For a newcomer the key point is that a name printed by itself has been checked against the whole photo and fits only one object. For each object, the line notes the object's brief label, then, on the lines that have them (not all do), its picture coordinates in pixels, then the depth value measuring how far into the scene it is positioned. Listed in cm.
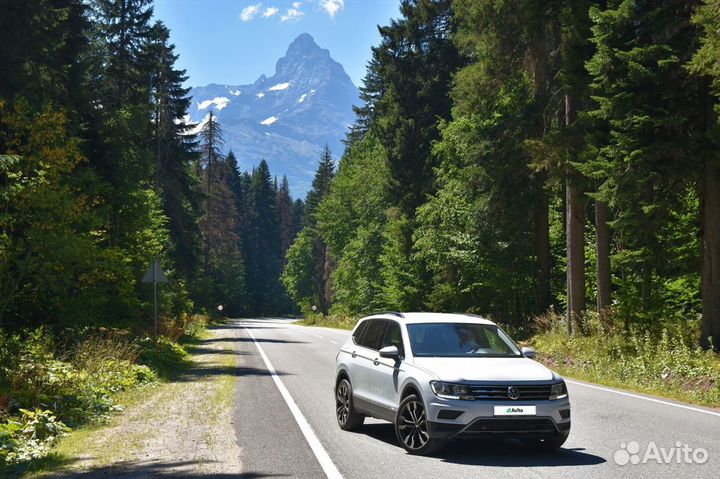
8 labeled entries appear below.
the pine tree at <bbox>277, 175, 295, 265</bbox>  15125
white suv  862
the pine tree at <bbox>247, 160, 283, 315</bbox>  13138
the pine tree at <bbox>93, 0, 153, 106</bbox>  3988
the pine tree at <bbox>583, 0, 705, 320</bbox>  1711
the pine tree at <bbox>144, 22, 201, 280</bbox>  4800
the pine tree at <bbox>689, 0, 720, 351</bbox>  1698
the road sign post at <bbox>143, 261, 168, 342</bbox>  2570
